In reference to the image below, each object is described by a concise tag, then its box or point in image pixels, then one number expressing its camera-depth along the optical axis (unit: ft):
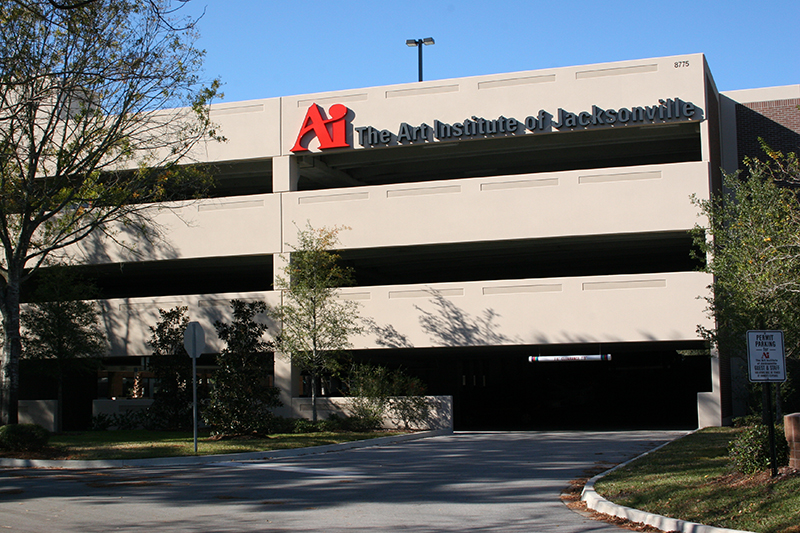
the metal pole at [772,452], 35.18
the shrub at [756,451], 37.37
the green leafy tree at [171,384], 86.38
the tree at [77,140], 60.90
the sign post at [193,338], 63.26
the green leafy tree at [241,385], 72.69
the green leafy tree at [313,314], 84.64
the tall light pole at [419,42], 122.83
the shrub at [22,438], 60.90
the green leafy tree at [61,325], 90.99
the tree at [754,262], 42.70
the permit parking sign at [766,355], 37.45
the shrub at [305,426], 81.66
